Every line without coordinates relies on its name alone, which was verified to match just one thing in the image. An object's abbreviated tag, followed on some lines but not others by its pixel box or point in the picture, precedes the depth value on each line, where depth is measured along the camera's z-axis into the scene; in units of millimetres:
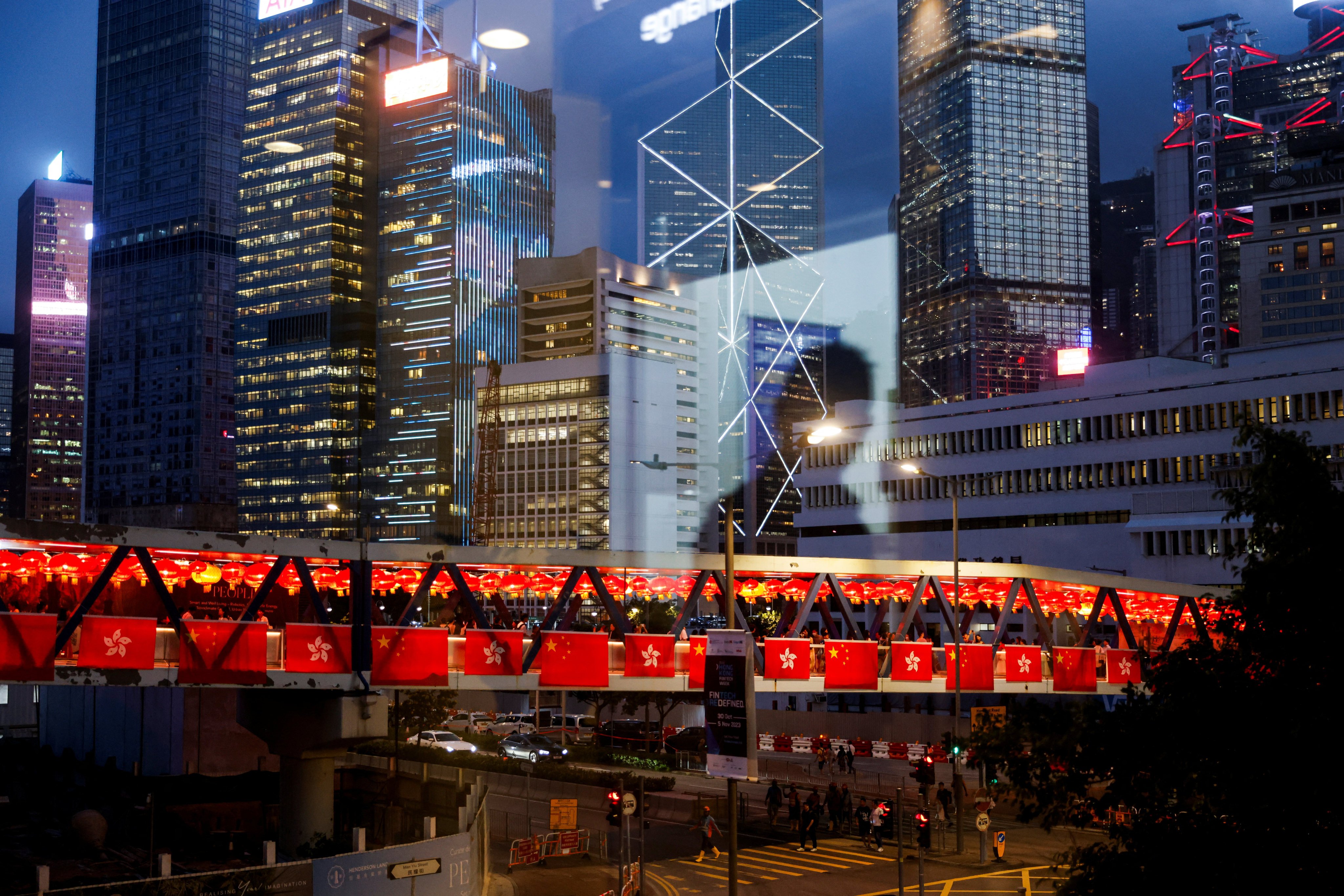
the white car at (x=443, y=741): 58875
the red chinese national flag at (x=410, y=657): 29953
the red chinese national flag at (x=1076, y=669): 40188
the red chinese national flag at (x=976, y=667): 38094
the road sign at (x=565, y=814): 37125
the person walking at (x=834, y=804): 41875
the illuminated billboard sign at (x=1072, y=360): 140375
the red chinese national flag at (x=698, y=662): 33406
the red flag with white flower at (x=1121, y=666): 42406
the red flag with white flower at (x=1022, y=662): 39281
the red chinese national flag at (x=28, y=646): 24969
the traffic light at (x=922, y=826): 32469
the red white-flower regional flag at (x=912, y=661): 36938
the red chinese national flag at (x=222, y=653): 27266
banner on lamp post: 19188
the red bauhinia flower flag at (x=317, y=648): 28516
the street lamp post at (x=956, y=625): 35000
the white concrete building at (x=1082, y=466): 100250
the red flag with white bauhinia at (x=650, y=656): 32500
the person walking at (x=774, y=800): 42125
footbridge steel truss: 27203
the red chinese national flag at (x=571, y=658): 31547
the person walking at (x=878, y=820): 38219
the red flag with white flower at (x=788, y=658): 34531
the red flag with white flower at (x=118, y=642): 26016
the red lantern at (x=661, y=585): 39031
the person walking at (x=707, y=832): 37031
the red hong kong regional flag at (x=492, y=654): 30672
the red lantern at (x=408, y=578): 34219
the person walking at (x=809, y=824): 38562
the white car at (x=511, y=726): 76081
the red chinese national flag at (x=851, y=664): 35844
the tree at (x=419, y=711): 61875
